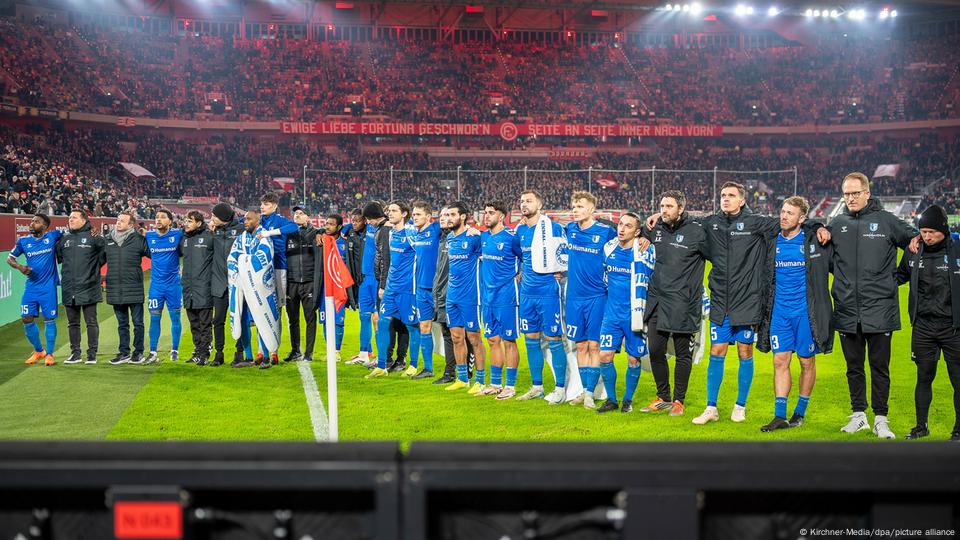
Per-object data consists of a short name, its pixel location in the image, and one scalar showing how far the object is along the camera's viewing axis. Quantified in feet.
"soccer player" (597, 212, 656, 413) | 28.68
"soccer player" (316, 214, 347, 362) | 39.99
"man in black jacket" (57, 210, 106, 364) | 39.24
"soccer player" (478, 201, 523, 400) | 31.81
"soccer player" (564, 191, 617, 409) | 29.45
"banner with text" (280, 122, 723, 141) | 155.02
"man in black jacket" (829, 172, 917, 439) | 24.67
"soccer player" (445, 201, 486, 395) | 33.27
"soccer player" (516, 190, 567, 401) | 30.68
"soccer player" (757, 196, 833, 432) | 25.36
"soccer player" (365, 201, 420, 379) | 37.27
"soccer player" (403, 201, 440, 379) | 36.14
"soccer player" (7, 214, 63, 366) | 39.27
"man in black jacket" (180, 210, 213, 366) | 39.70
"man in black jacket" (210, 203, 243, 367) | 39.73
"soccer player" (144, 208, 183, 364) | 40.86
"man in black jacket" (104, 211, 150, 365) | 39.70
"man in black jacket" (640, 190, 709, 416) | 27.43
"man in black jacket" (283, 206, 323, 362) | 40.47
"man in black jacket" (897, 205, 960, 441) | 23.70
